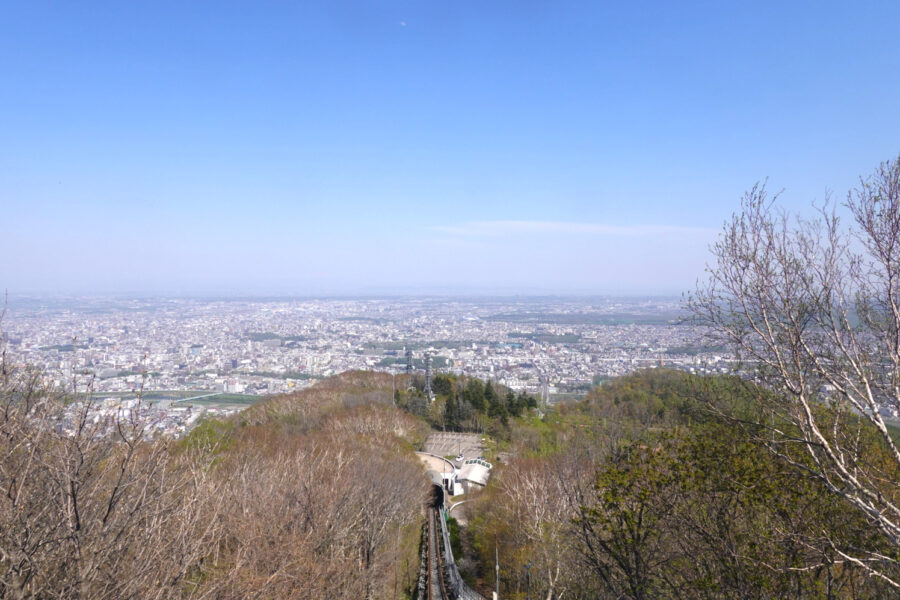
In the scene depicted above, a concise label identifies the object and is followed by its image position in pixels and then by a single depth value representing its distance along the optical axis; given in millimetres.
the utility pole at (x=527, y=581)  11211
